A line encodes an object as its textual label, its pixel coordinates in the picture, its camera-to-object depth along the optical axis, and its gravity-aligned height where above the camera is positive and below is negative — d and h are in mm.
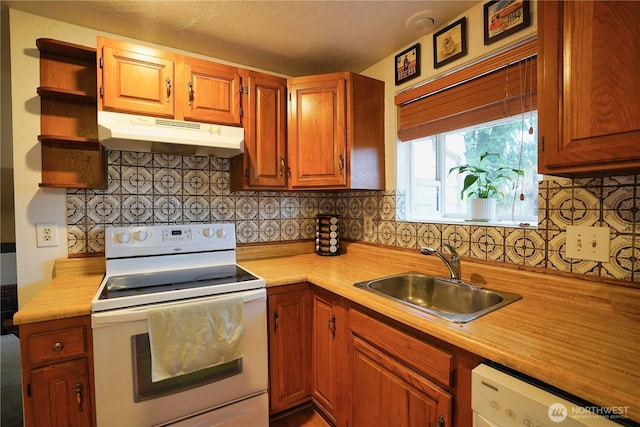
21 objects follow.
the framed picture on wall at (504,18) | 1267 +837
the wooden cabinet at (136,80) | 1475 +677
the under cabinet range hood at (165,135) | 1393 +370
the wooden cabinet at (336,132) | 1846 +482
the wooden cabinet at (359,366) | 945 -670
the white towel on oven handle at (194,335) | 1229 -559
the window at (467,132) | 1332 +403
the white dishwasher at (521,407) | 628 -472
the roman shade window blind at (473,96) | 1286 +556
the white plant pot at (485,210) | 1521 -32
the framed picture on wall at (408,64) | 1752 +866
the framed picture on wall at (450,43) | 1508 +860
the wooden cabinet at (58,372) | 1104 -629
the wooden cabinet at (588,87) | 777 +328
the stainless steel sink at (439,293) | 1256 -426
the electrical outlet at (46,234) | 1572 -127
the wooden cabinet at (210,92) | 1652 +677
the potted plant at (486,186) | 1521 +95
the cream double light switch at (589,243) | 1072 -153
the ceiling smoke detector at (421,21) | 1526 +989
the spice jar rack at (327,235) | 2199 -216
